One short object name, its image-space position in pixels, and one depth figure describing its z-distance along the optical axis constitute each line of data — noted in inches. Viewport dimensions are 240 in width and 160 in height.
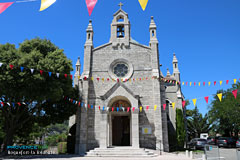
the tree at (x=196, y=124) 1819.6
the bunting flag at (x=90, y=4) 243.1
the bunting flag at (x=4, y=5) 251.7
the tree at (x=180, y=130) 777.6
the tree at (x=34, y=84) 532.4
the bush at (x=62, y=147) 861.2
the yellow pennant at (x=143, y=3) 237.3
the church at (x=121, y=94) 664.4
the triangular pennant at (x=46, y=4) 238.1
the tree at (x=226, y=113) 1125.7
